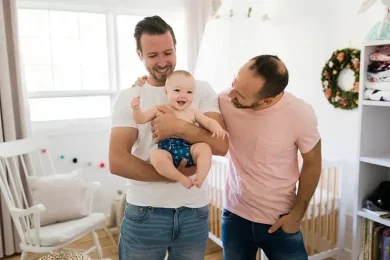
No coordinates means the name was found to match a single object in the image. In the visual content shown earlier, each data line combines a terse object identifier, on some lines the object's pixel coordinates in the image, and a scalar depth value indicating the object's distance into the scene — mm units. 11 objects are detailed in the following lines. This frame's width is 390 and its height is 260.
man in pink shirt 1304
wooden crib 2365
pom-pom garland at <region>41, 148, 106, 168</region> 3135
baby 1170
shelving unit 2053
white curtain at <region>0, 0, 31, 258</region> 2672
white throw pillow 2439
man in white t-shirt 1213
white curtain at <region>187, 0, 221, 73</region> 3562
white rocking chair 2209
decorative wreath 2372
